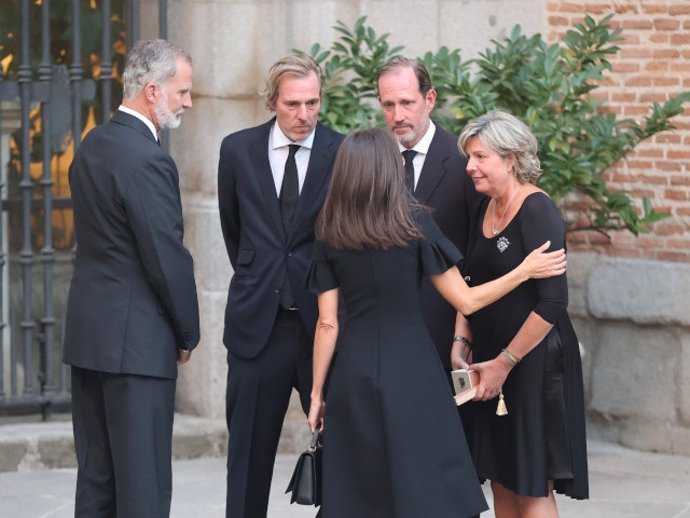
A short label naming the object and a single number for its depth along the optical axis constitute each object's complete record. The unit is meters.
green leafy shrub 14.73
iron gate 15.53
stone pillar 15.56
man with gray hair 10.18
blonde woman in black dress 10.48
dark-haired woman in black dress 9.77
